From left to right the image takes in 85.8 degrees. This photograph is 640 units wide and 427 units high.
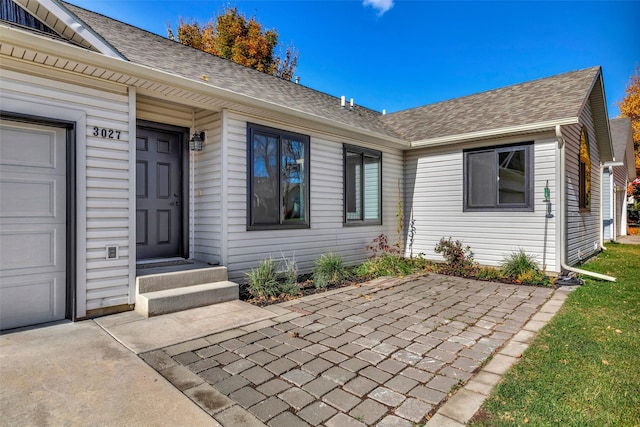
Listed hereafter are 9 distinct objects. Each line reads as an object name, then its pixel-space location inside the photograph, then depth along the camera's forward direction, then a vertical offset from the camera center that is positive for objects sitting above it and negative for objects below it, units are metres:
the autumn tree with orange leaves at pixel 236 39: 18.42 +9.73
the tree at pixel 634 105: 19.66 +6.41
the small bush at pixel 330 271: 5.90 -0.98
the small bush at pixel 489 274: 6.45 -1.13
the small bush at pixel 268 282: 4.98 -1.01
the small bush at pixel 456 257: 7.09 -0.90
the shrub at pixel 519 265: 6.45 -0.95
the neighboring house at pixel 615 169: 12.66 +1.72
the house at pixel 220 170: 3.59 +0.74
